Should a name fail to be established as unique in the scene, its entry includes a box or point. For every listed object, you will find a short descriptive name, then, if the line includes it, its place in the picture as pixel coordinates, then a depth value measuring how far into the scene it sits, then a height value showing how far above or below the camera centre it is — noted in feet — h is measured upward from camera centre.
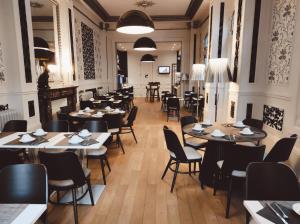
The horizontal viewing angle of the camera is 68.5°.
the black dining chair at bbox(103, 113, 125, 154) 14.15 -2.90
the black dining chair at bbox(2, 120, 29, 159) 11.13 -2.52
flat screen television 51.72 +1.98
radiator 11.57 -2.10
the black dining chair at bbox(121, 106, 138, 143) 15.52 -2.78
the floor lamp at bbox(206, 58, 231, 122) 13.52 +0.41
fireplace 15.44 -1.50
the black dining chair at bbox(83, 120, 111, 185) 10.16 -2.48
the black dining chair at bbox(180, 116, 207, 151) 11.19 -3.36
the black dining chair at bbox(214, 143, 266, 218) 7.35 -2.79
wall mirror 15.47 +3.02
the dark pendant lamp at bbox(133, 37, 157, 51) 23.04 +3.48
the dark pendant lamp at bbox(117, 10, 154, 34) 12.22 +3.15
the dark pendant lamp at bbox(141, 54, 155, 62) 42.55 +3.73
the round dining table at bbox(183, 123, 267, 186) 8.88 -2.45
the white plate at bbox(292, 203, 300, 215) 4.03 -2.40
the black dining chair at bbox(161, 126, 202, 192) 9.14 -3.24
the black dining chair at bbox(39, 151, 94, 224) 6.76 -2.96
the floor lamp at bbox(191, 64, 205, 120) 17.97 +0.45
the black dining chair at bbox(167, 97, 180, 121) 24.57 -2.93
